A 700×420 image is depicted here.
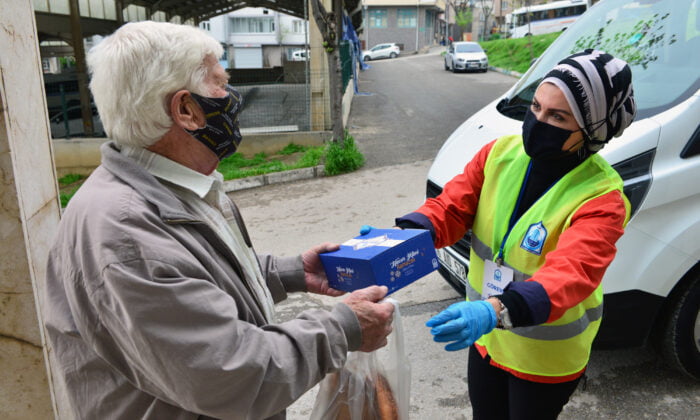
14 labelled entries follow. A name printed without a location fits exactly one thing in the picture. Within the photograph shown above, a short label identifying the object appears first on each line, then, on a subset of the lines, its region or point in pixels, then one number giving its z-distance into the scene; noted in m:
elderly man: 1.28
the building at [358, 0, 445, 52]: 56.66
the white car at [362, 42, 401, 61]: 43.61
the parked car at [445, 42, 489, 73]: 24.62
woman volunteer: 1.67
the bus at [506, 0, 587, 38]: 33.06
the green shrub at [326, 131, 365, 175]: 8.94
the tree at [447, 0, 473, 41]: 56.69
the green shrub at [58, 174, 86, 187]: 10.62
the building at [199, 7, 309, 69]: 52.06
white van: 2.72
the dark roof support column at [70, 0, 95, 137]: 12.34
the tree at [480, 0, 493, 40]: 45.53
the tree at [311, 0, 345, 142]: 8.71
